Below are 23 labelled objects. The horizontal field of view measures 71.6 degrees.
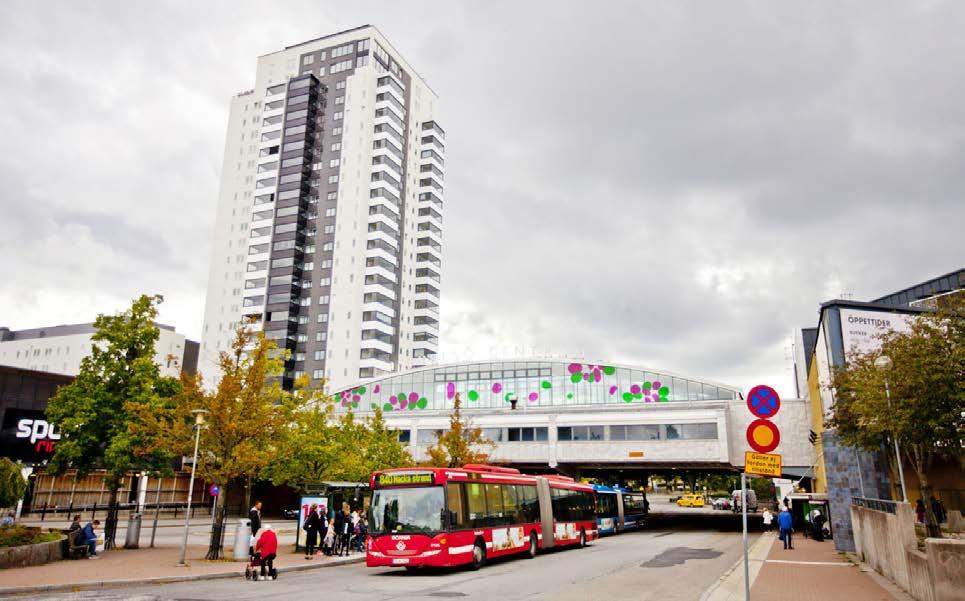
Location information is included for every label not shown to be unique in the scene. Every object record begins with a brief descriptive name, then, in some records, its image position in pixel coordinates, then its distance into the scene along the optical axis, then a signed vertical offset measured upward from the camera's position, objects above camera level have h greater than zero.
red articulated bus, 19.84 -1.03
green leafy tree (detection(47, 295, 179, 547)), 24.92 +2.90
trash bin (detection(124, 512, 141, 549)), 26.31 -1.92
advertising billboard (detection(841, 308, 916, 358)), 30.61 +7.16
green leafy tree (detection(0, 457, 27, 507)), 21.09 -0.06
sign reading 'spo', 39.34 +2.62
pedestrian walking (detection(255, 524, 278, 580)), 18.27 -1.70
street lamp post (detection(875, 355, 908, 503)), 22.44 +3.15
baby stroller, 18.56 -2.35
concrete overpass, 49.19 +5.46
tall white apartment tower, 97.44 +40.12
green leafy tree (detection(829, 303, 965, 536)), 20.22 +2.93
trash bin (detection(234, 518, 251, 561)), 22.78 -1.92
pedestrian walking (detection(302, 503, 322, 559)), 24.64 -1.69
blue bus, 42.41 -1.69
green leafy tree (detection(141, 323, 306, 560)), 23.69 +2.08
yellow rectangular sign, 11.32 +0.36
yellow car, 96.06 -2.19
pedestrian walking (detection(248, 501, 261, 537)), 22.41 -1.18
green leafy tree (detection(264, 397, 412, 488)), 33.12 +1.70
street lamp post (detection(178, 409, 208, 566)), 22.42 +2.11
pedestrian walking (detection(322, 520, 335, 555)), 25.62 -2.07
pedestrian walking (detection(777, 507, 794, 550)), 29.31 -1.60
